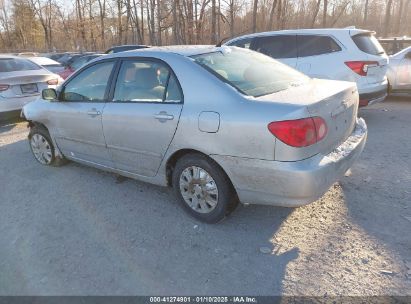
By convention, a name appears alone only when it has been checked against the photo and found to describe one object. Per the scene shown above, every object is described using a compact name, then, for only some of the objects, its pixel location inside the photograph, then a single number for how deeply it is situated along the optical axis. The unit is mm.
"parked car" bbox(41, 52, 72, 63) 21567
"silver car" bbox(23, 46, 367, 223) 2732
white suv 6195
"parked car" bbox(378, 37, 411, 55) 9047
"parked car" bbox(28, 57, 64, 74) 13453
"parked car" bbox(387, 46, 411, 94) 8055
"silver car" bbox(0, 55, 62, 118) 7195
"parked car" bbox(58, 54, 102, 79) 12669
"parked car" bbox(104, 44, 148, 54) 13991
